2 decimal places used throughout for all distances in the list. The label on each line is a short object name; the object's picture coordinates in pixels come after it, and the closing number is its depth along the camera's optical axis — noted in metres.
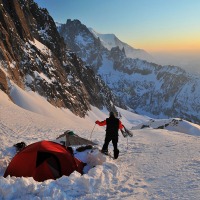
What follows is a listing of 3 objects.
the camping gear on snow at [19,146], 9.37
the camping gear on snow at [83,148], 9.13
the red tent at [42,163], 6.98
